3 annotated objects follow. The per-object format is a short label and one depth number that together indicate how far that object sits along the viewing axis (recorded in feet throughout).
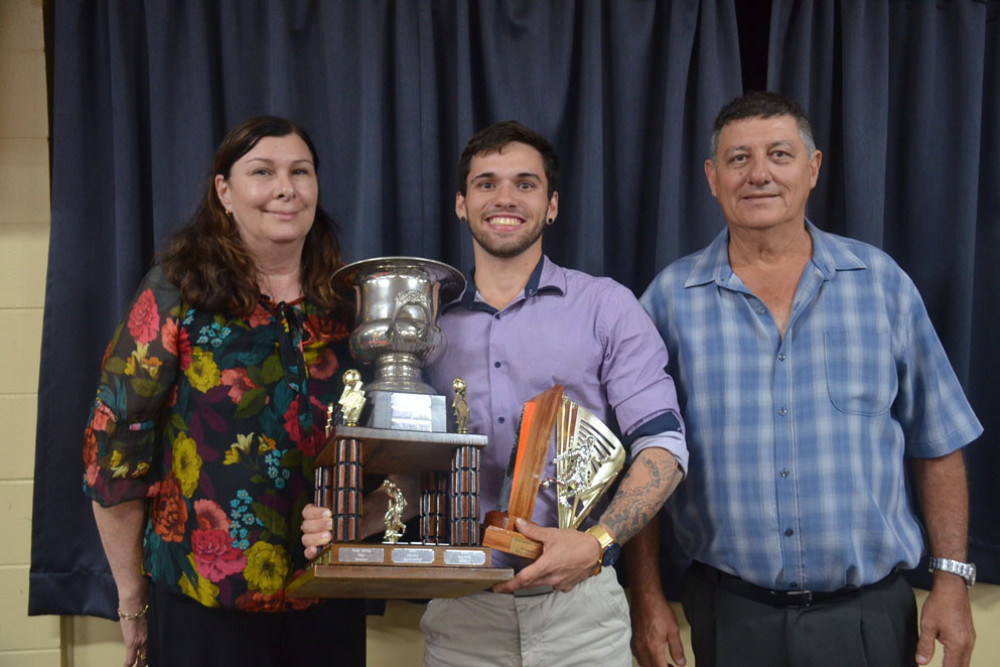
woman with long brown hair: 5.41
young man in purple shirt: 5.65
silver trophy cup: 4.96
